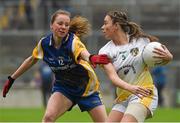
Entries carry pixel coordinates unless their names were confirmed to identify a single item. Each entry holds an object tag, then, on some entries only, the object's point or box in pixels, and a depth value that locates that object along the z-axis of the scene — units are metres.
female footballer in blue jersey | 18.55
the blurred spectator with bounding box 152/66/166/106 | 45.75
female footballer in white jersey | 16.20
